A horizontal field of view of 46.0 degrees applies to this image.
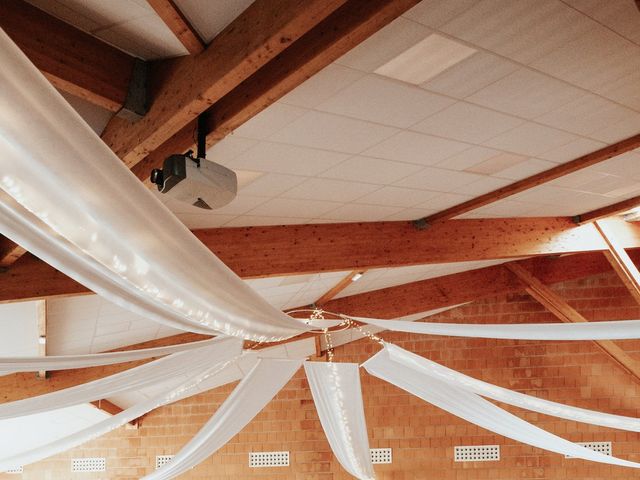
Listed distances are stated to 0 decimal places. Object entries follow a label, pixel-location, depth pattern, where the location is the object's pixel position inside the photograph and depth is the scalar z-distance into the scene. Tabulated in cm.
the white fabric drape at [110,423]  518
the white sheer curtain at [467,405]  569
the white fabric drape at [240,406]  574
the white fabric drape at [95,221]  177
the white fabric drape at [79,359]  377
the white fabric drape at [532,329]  365
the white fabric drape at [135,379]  455
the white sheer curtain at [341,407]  605
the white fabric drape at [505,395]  523
